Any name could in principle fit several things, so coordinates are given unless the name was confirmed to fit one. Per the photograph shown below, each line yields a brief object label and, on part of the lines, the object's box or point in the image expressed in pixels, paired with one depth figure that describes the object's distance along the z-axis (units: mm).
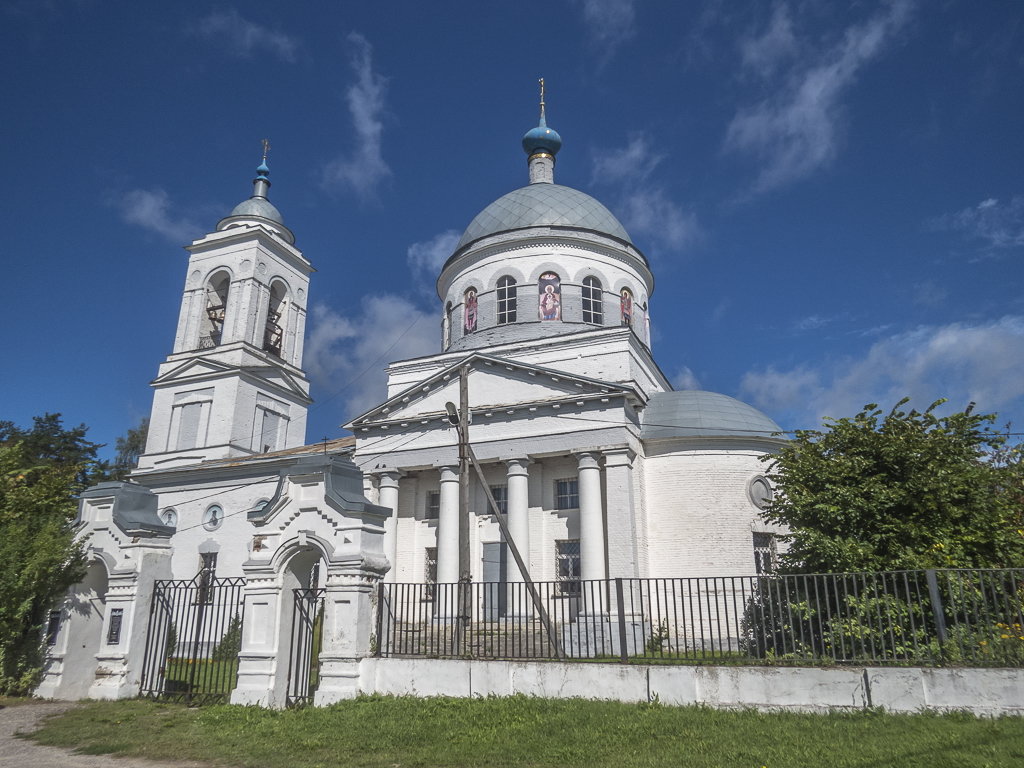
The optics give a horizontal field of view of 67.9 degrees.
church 11977
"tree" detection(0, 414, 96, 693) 11492
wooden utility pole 11211
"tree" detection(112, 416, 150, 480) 49000
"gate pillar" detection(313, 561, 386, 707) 10289
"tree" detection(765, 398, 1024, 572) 11094
